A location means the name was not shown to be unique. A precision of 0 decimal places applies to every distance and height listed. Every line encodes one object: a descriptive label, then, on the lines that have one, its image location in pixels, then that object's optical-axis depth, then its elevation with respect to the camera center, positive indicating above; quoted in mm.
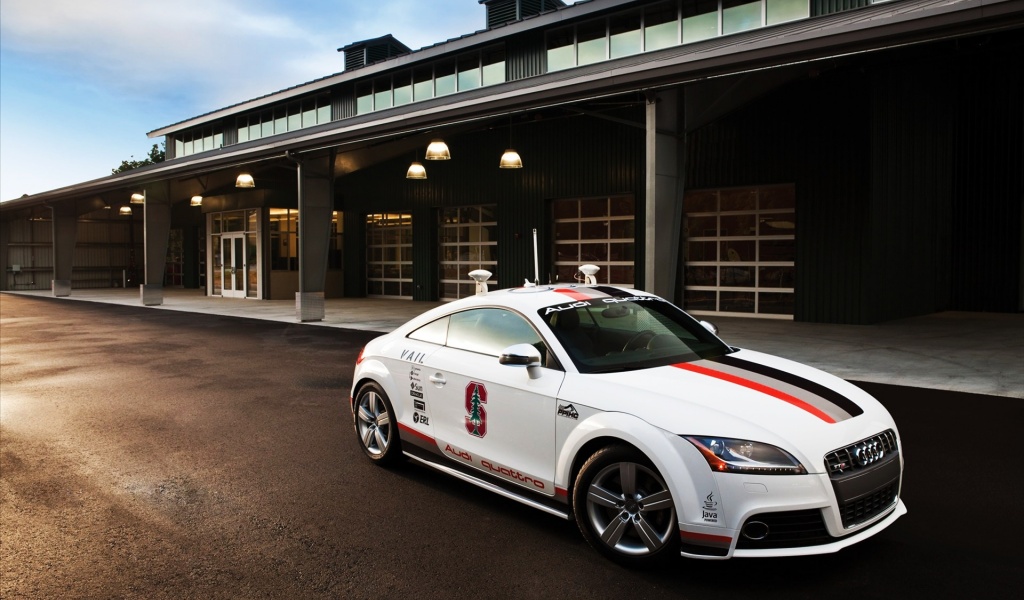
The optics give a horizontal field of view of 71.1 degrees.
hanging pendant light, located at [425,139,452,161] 14844 +2582
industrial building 12086 +2822
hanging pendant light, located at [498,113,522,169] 17250 +2759
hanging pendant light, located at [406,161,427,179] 19312 +2794
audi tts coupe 3311 -808
